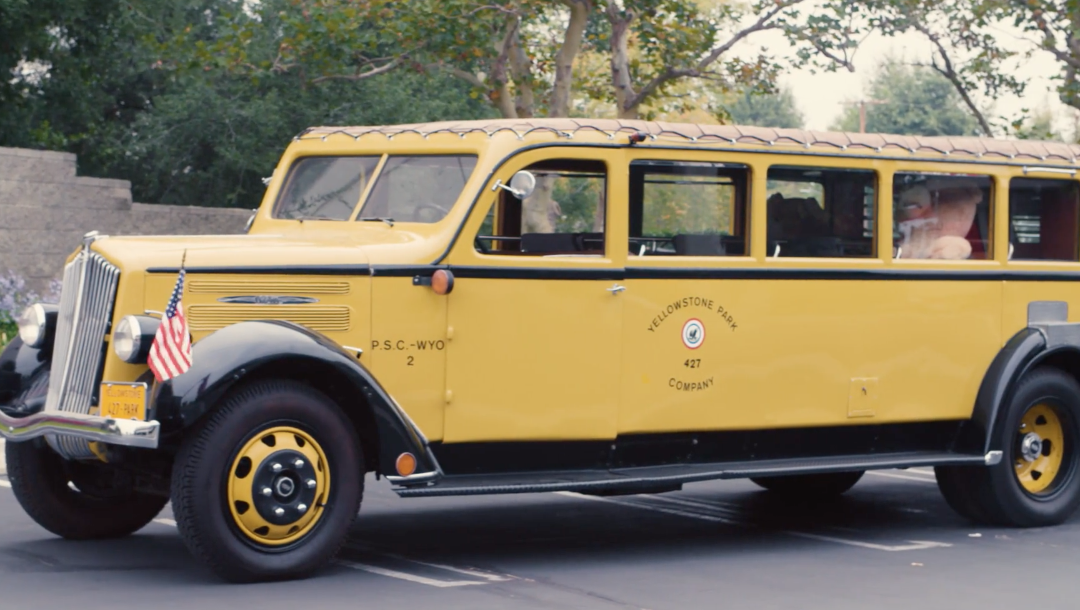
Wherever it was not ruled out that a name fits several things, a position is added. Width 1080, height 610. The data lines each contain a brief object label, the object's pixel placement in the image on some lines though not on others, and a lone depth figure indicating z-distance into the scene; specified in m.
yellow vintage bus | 7.31
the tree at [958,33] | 20.59
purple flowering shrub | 16.75
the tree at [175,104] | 22.56
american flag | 6.99
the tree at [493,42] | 19.91
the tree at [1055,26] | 18.94
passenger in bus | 9.64
